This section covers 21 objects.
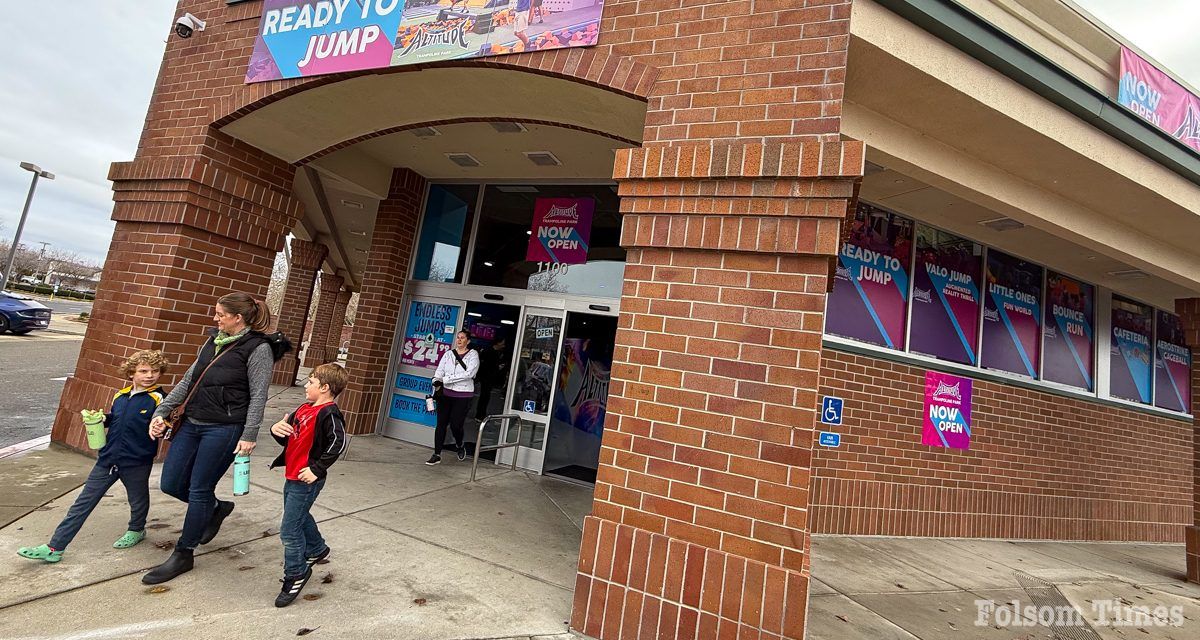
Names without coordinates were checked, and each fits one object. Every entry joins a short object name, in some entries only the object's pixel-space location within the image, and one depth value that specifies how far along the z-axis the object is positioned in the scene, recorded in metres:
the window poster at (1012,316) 6.52
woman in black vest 2.87
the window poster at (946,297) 6.05
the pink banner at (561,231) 6.65
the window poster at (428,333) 7.16
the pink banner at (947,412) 5.84
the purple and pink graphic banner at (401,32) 3.28
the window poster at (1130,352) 7.74
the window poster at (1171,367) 8.31
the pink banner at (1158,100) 4.38
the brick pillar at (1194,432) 5.71
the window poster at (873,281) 5.59
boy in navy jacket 2.89
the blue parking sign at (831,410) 5.28
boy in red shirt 2.60
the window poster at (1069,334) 7.07
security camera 4.67
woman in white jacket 6.13
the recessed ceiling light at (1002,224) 5.89
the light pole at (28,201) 19.38
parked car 15.41
